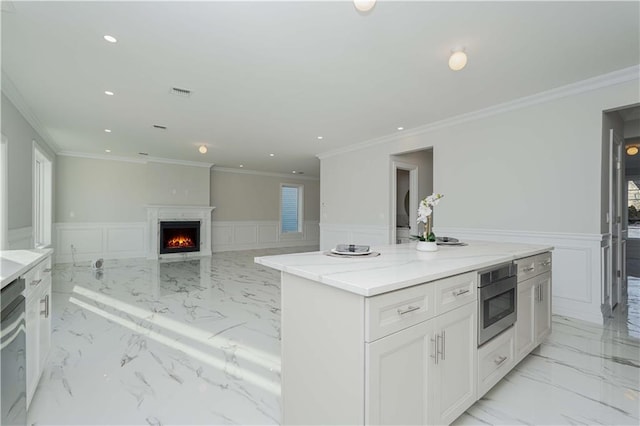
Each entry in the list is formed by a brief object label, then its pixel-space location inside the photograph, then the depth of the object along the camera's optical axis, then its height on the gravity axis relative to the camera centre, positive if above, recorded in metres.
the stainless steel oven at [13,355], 1.25 -0.66
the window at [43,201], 5.72 +0.21
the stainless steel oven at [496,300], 1.71 -0.54
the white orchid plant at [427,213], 2.26 +0.00
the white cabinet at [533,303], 2.11 -0.69
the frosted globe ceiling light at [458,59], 2.48 +1.29
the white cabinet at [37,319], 1.68 -0.68
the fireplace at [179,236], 7.65 -0.66
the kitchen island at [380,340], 1.17 -0.57
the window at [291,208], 10.50 +0.15
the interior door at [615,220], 3.46 -0.08
